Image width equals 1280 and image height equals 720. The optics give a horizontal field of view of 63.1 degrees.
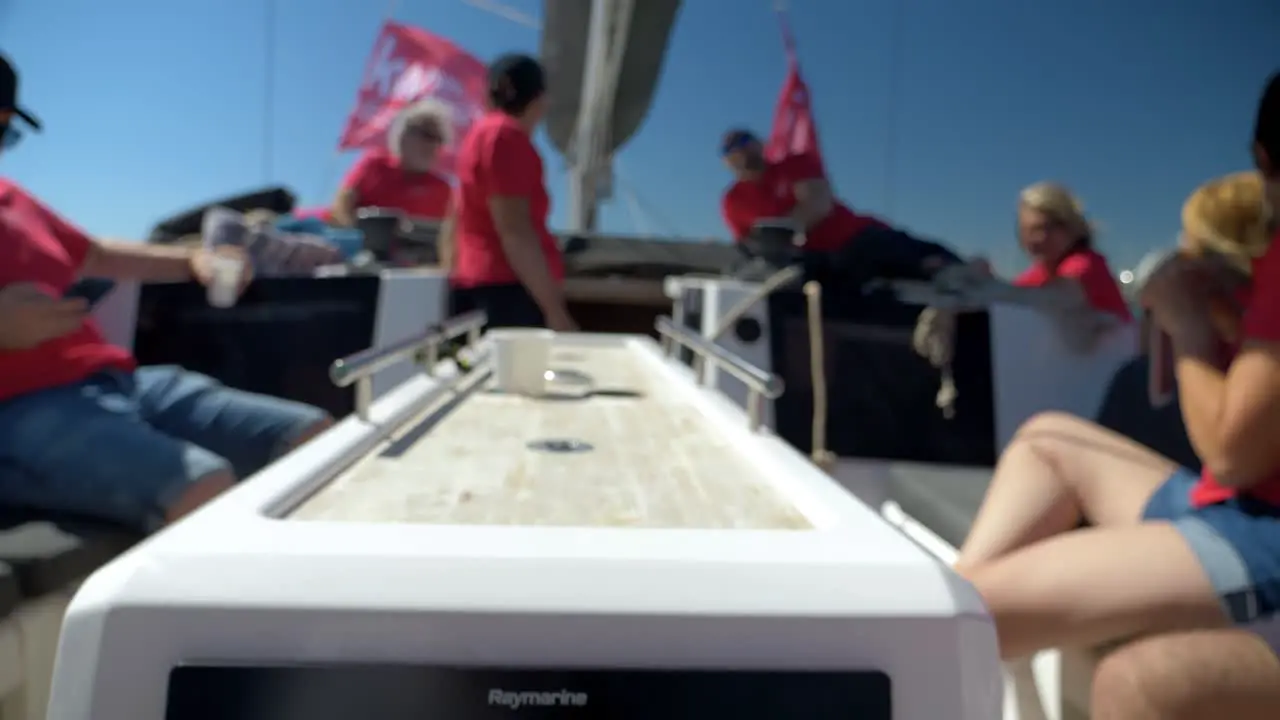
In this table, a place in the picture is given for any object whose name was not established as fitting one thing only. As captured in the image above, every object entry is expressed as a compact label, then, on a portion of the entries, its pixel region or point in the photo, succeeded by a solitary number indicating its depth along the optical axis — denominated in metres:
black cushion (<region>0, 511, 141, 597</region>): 1.03
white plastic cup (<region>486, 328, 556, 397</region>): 1.24
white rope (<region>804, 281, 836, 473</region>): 1.83
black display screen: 0.47
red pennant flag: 5.95
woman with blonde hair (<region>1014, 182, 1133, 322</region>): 2.38
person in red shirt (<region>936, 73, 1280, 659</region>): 0.93
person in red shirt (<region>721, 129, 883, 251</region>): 3.12
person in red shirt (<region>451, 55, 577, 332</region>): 2.22
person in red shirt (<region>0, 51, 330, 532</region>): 1.22
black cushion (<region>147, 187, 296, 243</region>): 3.47
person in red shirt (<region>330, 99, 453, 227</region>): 3.28
